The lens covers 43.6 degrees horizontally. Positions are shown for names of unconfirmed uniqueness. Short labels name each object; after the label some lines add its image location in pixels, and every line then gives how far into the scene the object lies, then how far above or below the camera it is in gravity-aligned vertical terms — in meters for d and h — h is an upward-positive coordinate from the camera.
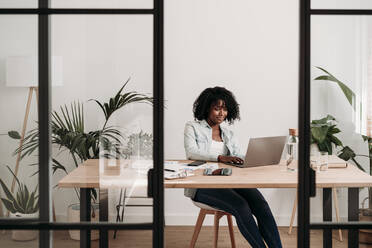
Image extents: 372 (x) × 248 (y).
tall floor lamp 2.19 +0.21
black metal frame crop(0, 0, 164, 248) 2.18 -0.15
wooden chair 3.36 -0.76
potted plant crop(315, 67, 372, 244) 2.16 -0.17
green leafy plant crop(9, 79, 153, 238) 2.20 -0.08
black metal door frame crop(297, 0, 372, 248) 2.16 -0.28
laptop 3.19 -0.23
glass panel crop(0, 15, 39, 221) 2.19 +0.01
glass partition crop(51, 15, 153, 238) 2.18 +0.02
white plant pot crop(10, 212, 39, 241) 2.25 -0.57
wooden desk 2.20 -0.31
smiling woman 3.19 -0.29
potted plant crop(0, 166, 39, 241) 2.23 -0.41
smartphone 3.30 -0.33
